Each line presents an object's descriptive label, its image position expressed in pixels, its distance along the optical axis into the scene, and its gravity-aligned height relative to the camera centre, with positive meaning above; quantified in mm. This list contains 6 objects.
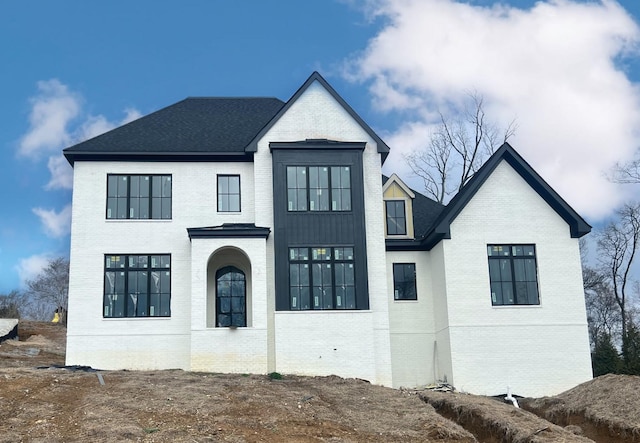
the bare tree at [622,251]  49281 +4950
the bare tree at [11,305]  53972 +4149
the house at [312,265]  26562 +2571
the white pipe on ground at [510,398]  25055 -2070
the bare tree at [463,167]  47562 +10226
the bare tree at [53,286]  70875 +5583
